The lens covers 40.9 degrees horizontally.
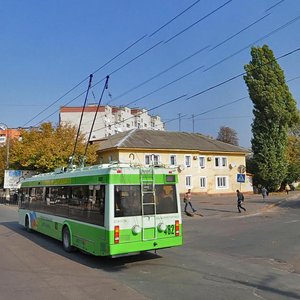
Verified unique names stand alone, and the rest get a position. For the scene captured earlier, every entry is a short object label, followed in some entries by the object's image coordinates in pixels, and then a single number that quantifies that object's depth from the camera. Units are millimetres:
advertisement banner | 44406
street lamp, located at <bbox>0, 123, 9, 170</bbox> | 48897
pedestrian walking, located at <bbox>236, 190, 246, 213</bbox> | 27428
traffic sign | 31891
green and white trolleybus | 10242
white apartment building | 82250
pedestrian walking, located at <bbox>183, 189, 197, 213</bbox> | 26220
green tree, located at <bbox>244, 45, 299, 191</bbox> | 51750
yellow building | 48688
